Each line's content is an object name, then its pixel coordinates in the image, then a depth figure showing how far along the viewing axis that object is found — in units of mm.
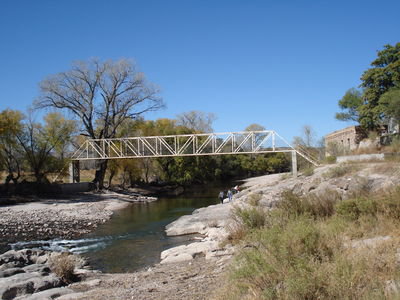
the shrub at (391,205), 8594
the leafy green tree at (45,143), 35344
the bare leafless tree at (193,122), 81938
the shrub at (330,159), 30084
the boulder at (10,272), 9808
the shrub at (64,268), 9652
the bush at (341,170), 20312
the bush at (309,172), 26128
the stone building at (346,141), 33094
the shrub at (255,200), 15514
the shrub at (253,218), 10758
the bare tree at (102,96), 40906
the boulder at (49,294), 7569
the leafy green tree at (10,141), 33375
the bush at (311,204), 11148
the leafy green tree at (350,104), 46750
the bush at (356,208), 9242
